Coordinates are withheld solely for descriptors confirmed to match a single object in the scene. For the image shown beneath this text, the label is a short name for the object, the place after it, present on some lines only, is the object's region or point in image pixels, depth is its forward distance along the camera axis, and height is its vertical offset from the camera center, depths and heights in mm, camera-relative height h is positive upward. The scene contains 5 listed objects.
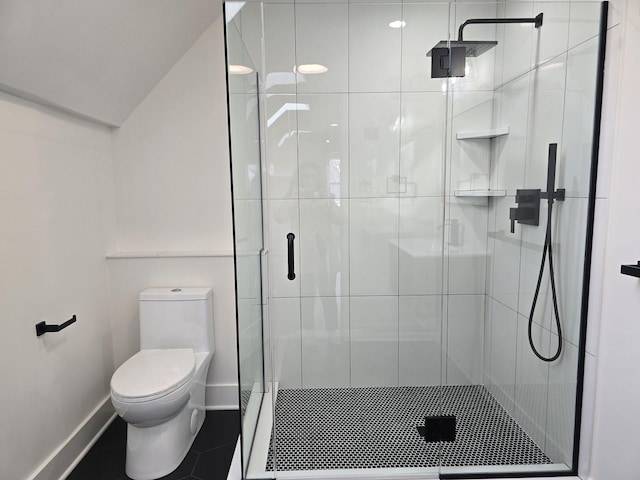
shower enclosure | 1771 -218
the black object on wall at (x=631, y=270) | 1386 -278
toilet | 1939 -915
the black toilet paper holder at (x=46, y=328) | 1897 -624
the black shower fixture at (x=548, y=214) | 1799 -117
